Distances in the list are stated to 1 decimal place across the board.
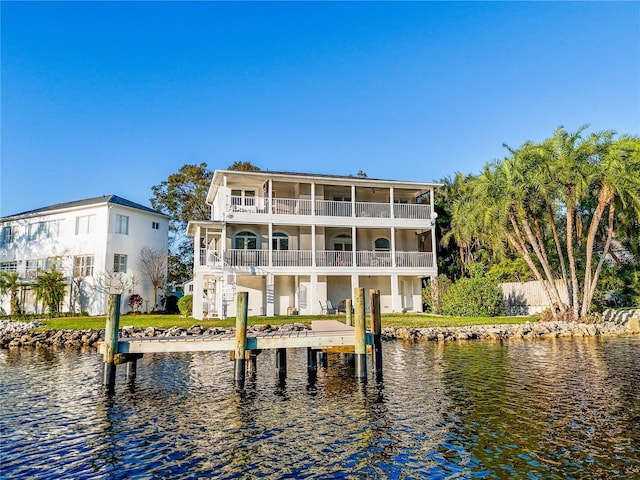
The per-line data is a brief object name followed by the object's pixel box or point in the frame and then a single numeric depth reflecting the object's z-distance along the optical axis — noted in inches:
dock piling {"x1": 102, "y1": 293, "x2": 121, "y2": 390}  426.6
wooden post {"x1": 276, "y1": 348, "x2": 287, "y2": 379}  493.1
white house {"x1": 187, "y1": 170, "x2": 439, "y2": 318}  1056.8
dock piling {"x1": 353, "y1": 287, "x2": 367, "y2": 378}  438.9
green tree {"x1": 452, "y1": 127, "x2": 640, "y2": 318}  867.4
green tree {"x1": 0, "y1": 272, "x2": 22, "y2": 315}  1285.7
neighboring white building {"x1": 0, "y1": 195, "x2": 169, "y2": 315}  1299.2
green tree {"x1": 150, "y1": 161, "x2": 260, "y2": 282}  1724.9
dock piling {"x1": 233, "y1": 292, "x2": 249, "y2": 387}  426.9
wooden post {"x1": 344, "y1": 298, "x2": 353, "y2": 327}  659.0
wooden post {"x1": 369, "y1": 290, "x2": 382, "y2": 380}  485.7
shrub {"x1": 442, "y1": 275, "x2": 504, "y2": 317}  1026.1
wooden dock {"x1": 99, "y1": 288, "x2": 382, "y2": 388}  428.5
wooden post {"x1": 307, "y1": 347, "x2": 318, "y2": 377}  514.5
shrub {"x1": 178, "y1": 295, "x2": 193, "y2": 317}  1122.0
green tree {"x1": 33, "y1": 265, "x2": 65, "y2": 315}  1251.2
